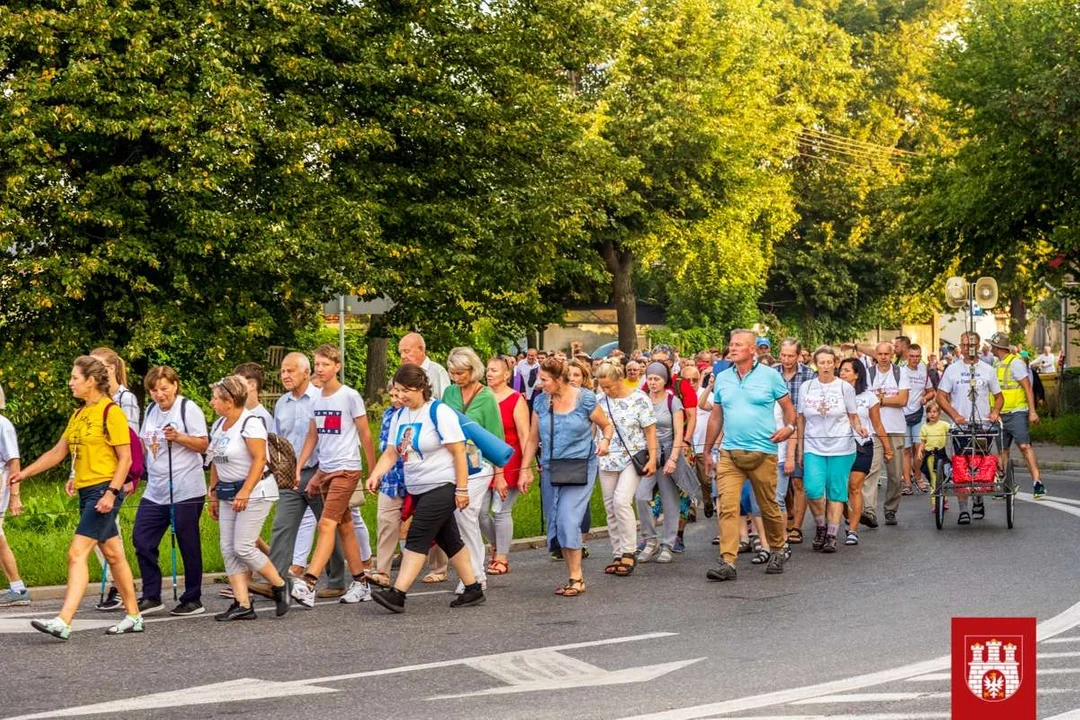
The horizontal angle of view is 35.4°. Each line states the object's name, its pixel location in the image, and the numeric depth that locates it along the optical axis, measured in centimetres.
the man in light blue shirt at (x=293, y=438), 1191
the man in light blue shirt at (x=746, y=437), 1276
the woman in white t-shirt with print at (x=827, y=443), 1472
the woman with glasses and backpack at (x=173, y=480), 1136
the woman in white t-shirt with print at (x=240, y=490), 1105
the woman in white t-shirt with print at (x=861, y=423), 1567
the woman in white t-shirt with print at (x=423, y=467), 1118
